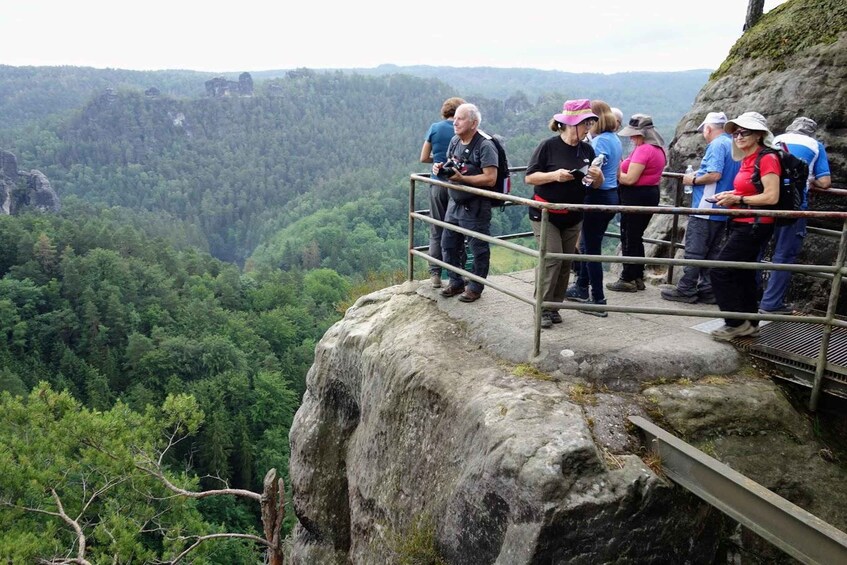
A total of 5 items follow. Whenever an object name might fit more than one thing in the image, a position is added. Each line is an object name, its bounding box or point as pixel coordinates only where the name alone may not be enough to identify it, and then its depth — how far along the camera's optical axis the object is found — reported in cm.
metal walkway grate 516
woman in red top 566
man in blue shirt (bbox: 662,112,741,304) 685
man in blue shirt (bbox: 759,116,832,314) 640
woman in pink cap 581
